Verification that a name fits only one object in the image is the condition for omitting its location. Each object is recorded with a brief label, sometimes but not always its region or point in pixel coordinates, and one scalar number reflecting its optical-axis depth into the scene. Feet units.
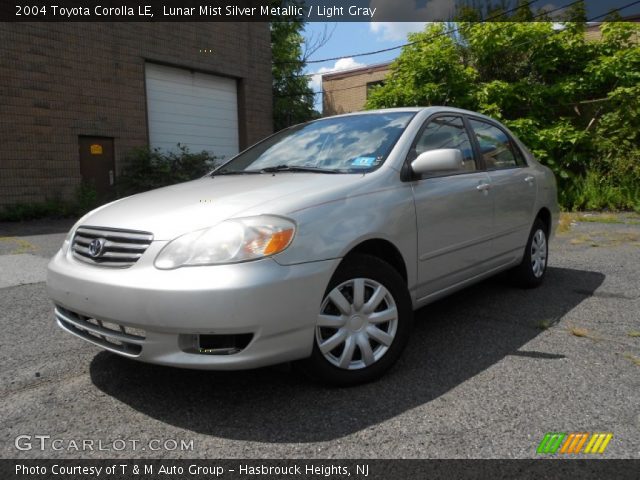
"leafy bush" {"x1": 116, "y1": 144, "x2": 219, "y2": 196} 38.42
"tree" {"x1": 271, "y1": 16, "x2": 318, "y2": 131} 78.33
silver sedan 7.27
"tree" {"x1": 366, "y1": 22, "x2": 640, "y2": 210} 32.04
